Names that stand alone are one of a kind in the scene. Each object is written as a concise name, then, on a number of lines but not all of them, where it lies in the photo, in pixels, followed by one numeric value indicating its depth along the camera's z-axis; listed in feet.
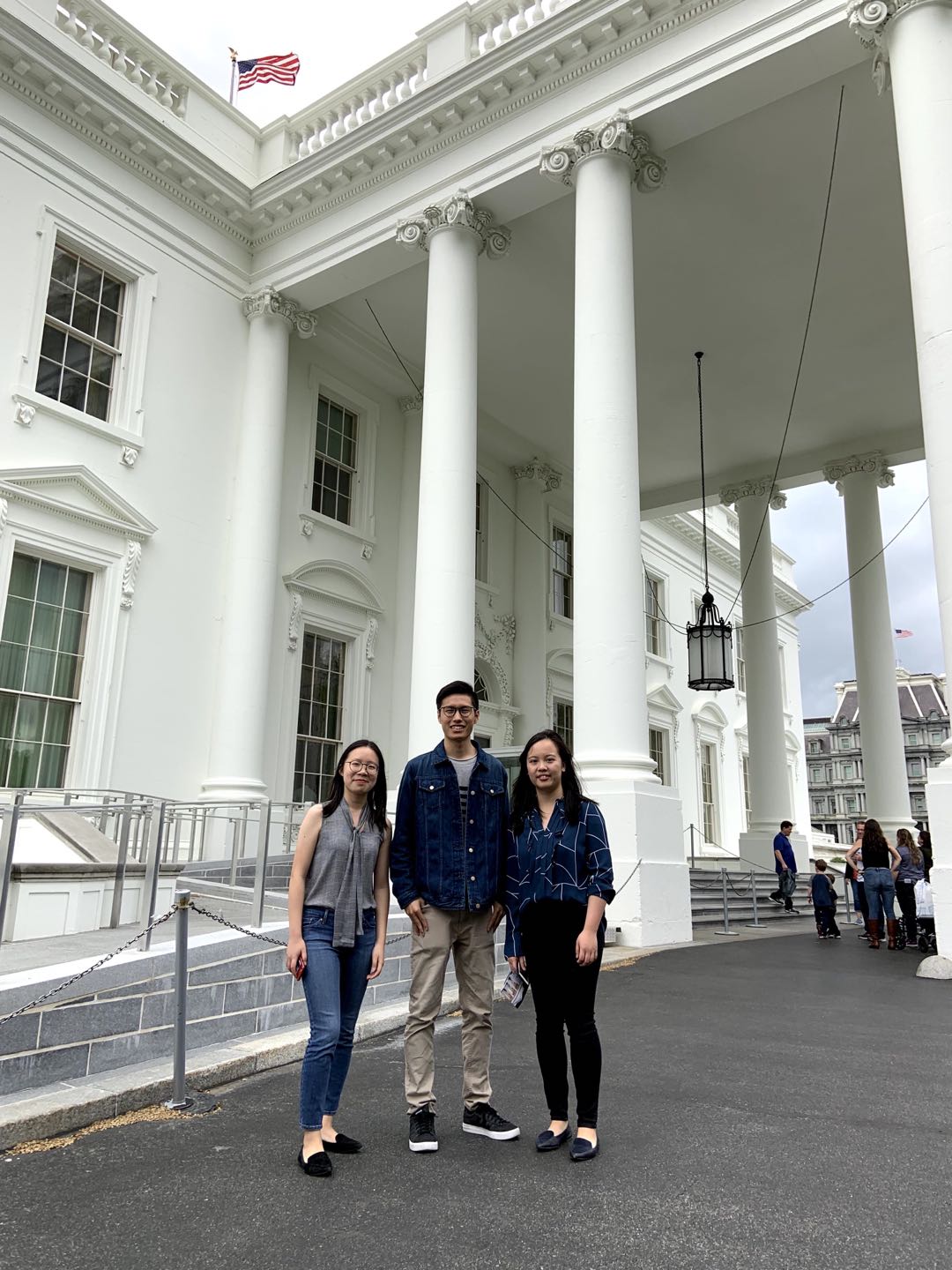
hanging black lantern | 52.11
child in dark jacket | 41.55
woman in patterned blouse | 12.25
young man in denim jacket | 13.00
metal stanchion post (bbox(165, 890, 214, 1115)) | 14.57
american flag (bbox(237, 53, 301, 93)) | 51.13
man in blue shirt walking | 55.36
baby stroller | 35.06
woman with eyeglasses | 12.00
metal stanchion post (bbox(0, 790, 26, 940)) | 18.52
